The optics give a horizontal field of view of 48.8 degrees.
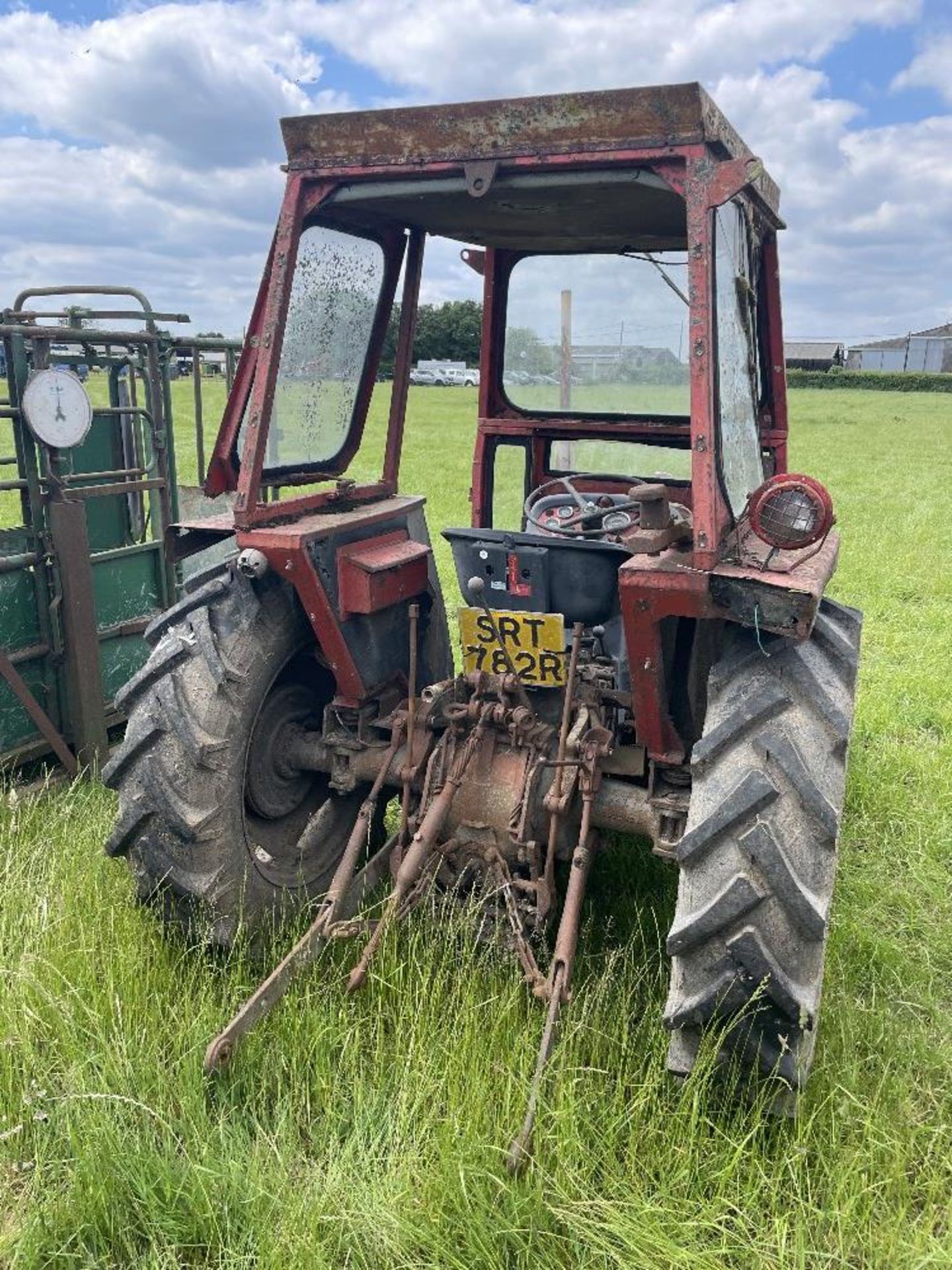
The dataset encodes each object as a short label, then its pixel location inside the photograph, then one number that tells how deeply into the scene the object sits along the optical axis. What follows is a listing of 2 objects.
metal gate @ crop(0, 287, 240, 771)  4.64
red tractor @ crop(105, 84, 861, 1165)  2.45
